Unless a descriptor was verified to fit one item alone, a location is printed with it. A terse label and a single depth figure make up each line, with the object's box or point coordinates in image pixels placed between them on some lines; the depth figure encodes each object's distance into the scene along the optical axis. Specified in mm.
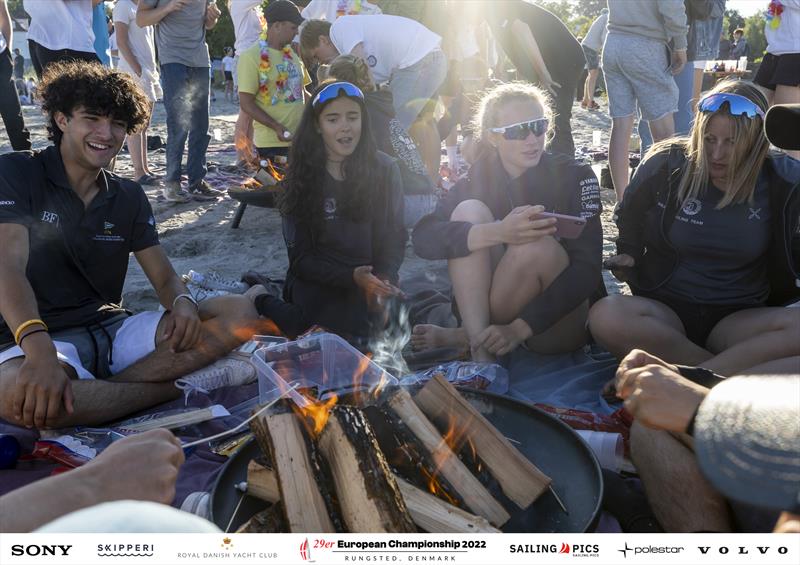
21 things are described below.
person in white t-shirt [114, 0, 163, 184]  6645
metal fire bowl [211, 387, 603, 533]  1750
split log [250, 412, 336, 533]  1651
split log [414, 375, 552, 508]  1830
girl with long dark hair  3461
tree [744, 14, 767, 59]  31141
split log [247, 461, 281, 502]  1795
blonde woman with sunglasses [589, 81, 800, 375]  2721
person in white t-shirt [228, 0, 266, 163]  7012
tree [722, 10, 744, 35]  35956
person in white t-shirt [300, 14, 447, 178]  5230
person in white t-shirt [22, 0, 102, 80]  5348
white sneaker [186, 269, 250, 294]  3877
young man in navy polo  2627
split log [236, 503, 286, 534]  1634
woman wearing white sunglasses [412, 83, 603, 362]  3010
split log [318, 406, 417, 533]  1617
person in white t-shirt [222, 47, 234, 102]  19411
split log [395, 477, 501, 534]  1681
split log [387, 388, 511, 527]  1800
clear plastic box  2635
